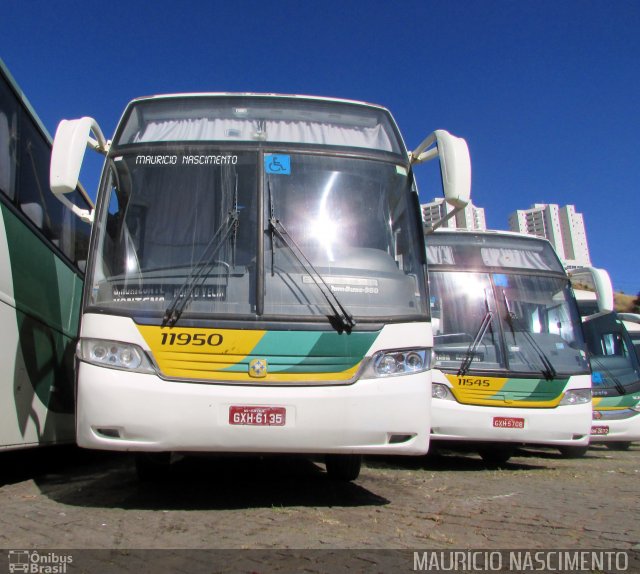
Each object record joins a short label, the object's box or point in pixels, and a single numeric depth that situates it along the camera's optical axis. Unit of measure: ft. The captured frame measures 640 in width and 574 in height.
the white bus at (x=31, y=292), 16.17
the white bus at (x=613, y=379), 33.25
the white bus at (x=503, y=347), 24.06
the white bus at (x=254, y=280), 14.02
